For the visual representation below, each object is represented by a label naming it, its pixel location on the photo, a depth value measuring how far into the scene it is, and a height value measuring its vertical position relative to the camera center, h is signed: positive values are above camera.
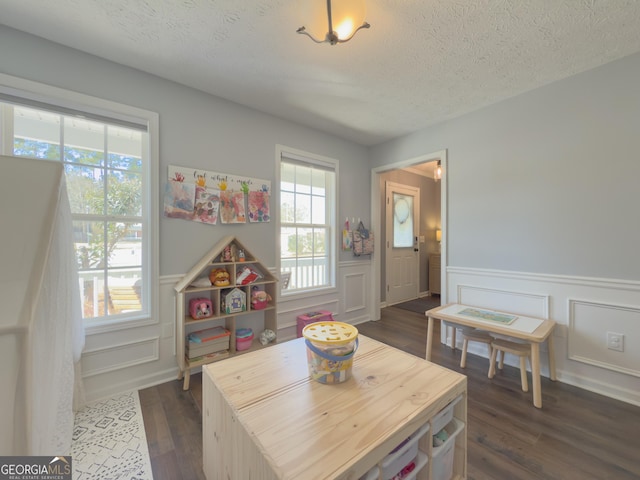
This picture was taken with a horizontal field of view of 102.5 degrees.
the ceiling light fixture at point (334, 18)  1.26 +1.13
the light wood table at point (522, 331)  1.79 -0.70
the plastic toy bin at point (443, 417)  0.98 -0.70
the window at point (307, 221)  2.94 +0.23
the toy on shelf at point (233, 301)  2.24 -0.54
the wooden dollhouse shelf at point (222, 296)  2.05 -0.49
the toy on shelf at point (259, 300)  2.43 -0.57
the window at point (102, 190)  1.72 +0.38
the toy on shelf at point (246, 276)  2.32 -0.33
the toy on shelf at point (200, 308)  2.12 -0.57
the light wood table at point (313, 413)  0.73 -0.60
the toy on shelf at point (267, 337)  2.48 -0.94
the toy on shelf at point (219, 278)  2.22 -0.33
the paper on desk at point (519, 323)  1.96 -0.67
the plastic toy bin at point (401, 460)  0.78 -0.72
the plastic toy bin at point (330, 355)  1.04 -0.47
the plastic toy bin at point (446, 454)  1.00 -0.87
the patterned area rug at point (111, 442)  1.31 -1.17
